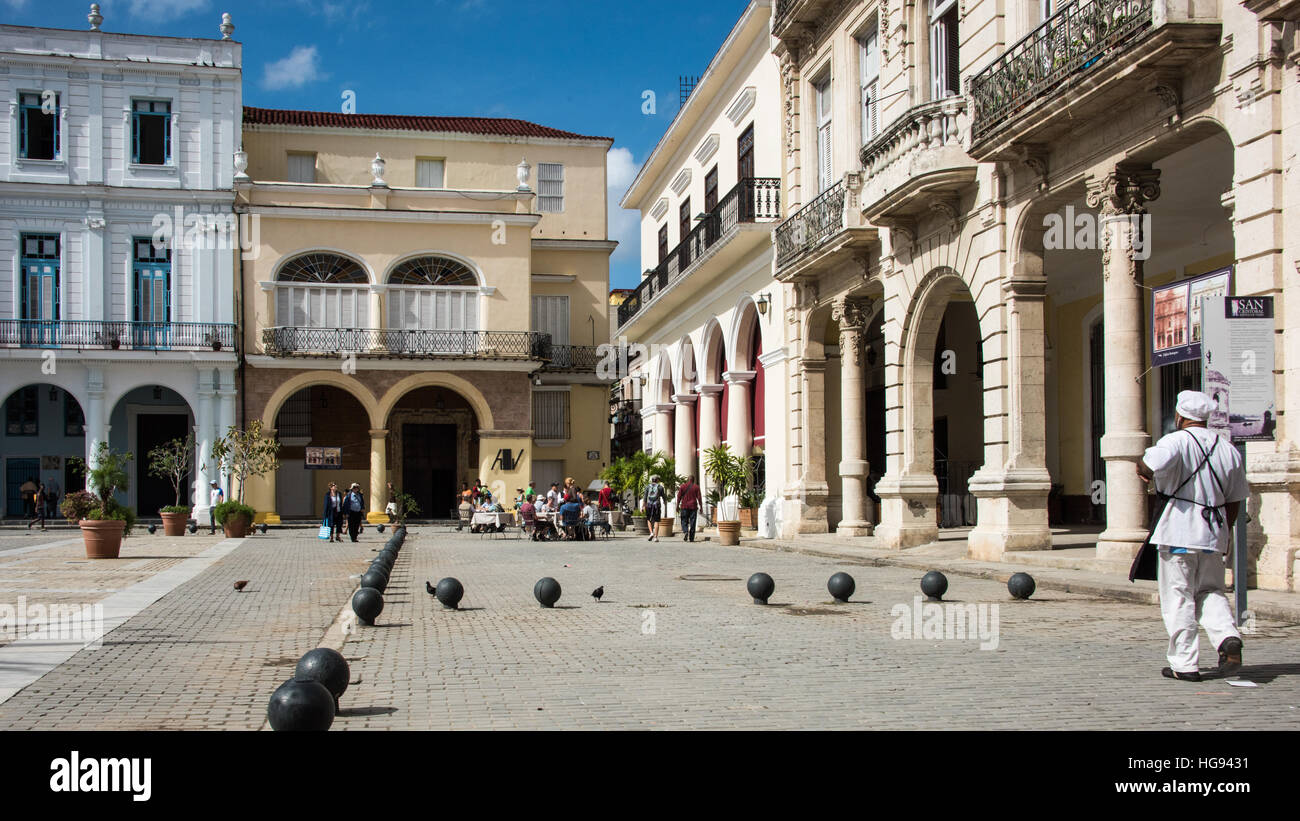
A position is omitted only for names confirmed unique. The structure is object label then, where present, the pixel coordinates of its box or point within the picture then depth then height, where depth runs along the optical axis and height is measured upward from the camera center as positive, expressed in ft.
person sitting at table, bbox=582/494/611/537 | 93.25 -5.46
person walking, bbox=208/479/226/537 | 104.93 -4.11
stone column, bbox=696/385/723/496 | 101.45 +3.03
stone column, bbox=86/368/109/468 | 117.60 +4.35
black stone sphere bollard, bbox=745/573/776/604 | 37.42 -4.33
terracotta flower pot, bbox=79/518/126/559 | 62.75 -4.36
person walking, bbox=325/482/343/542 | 90.53 -4.46
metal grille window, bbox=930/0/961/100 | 59.26 +20.02
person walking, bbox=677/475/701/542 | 88.38 -4.09
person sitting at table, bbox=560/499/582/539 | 89.81 -5.03
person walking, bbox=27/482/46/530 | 111.10 -4.77
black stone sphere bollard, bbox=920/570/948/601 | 36.76 -4.24
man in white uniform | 22.36 -1.68
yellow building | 123.03 +15.17
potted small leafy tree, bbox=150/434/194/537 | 95.30 -1.31
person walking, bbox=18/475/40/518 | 122.93 -3.92
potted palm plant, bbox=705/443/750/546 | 88.38 -1.58
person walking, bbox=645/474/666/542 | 95.25 -4.25
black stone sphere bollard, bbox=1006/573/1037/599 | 36.99 -4.31
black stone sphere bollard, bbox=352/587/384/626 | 32.94 -4.24
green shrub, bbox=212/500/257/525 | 93.91 -4.52
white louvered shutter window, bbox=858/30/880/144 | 68.44 +21.37
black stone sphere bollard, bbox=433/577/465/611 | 37.37 -4.43
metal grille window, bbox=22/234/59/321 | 118.01 +17.78
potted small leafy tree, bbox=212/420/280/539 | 110.22 -0.01
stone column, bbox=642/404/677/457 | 119.44 +2.35
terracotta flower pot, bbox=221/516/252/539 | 94.17 -5.82
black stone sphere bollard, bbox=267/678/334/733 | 16.24 -3.52
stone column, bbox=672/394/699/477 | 109.60 +1.41
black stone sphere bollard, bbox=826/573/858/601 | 37.83 -4.40
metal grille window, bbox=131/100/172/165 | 121.29 +32.95
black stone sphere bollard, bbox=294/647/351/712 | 19.26 -3.54
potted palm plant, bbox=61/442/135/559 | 62.75 -3.54
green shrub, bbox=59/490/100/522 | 62.54 -2.67
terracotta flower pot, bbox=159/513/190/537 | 95.14 -5.62
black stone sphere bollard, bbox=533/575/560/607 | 37.50 -4.46
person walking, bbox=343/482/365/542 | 91.25 -4.47
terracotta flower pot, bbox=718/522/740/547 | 79.97 -5.67
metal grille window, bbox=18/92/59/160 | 118.62 +32.93
